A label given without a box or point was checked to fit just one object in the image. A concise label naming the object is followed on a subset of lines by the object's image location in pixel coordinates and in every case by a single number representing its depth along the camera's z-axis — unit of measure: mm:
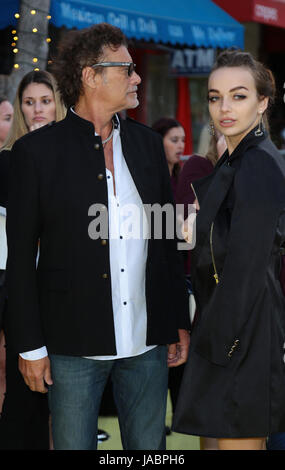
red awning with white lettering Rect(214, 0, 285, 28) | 9797
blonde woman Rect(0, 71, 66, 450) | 3551
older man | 2713
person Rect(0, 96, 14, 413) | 3237
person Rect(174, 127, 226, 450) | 4359
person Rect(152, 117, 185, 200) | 6699
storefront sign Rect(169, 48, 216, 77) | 10469
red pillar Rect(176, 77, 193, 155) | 11219
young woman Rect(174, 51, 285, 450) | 2531
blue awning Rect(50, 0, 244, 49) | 6716
